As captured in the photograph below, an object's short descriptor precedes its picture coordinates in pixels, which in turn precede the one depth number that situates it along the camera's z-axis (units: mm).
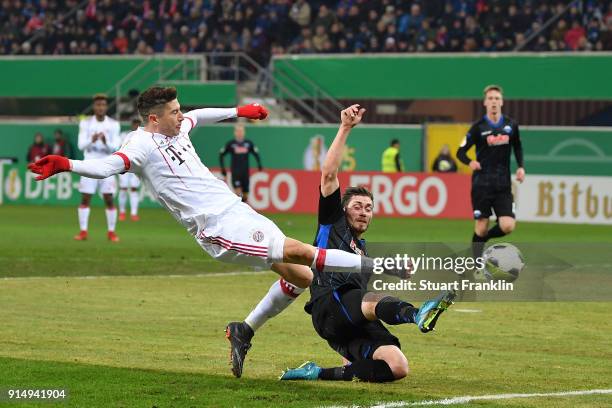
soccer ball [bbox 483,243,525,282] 14726
